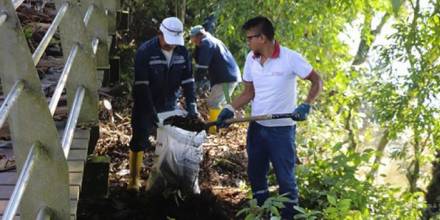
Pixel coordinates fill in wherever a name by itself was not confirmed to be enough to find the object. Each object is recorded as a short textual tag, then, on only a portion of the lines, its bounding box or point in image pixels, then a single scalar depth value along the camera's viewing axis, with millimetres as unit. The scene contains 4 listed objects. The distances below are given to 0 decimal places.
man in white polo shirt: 4102
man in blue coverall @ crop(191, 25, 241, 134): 6016
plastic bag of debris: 4488
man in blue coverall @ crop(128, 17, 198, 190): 4680
